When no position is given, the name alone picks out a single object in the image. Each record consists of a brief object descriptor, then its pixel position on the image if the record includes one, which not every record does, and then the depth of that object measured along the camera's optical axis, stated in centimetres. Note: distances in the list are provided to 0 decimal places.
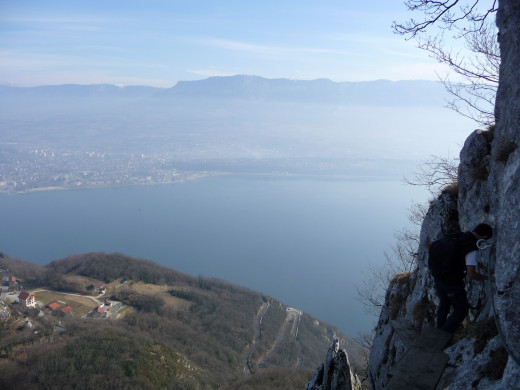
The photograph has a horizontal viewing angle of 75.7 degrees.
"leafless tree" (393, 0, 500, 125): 662
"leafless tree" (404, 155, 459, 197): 941
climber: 479
